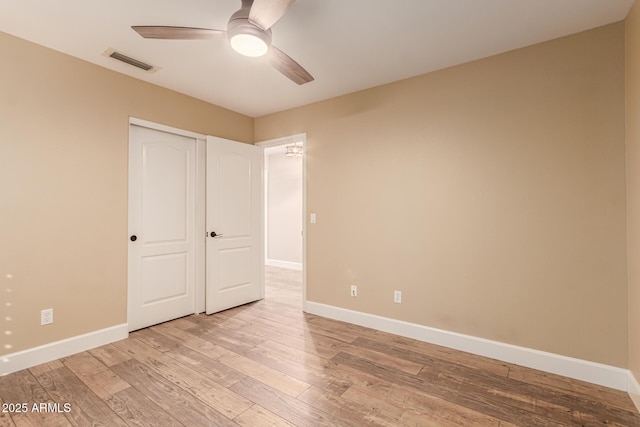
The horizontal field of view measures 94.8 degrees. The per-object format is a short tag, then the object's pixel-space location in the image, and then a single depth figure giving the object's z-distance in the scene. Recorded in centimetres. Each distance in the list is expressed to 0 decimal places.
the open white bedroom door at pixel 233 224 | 357
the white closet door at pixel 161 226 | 305
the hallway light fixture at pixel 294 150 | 569
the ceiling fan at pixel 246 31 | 161
